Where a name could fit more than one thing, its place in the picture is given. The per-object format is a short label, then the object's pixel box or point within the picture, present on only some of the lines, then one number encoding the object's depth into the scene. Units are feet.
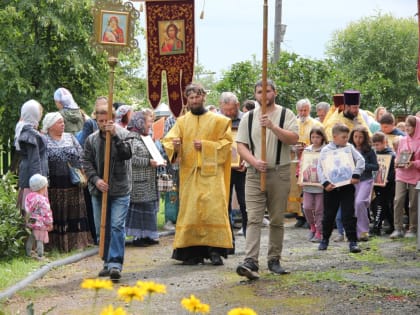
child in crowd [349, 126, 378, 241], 43.86
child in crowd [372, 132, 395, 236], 46.68
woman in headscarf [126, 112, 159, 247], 42.70
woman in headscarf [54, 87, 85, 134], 42.50
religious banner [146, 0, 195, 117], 44.93
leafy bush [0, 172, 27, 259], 35.65
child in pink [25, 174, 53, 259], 36.42
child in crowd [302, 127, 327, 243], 43.80
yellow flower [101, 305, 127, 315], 11.92
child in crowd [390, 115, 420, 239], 44.19
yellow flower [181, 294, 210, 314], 12.31
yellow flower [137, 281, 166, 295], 12.62
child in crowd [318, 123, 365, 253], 39.77
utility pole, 94.53
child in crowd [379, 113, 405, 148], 48.11
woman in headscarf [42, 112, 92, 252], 39.04
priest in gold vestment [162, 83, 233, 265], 35.78
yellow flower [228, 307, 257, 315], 12.04
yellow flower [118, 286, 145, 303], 12.38
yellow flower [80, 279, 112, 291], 12.78
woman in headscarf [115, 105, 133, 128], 40.68
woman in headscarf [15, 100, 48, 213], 36.73
